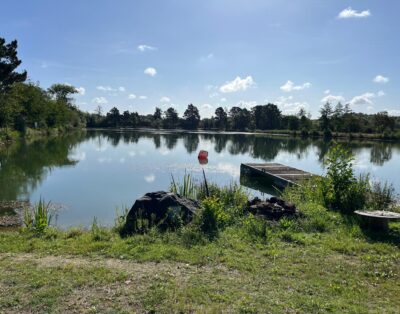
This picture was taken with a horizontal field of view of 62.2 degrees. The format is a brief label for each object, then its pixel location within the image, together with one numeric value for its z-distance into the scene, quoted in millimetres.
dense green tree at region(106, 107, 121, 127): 104688
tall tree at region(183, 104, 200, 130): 106750
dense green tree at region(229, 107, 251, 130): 100438
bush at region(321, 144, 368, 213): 8625
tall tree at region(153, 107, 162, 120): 111000
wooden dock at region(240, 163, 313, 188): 15656
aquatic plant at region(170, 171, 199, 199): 10359
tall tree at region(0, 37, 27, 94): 33781
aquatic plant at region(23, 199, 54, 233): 6781
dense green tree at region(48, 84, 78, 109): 84062
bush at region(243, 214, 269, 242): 6301
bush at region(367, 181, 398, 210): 8523
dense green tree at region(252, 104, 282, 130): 94562
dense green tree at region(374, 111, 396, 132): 60156
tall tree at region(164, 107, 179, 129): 107188
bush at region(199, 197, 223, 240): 6609
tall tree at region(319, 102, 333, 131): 66312
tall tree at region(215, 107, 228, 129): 103438
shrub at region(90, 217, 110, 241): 6262
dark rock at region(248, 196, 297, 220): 7715
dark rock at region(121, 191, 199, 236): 6723
